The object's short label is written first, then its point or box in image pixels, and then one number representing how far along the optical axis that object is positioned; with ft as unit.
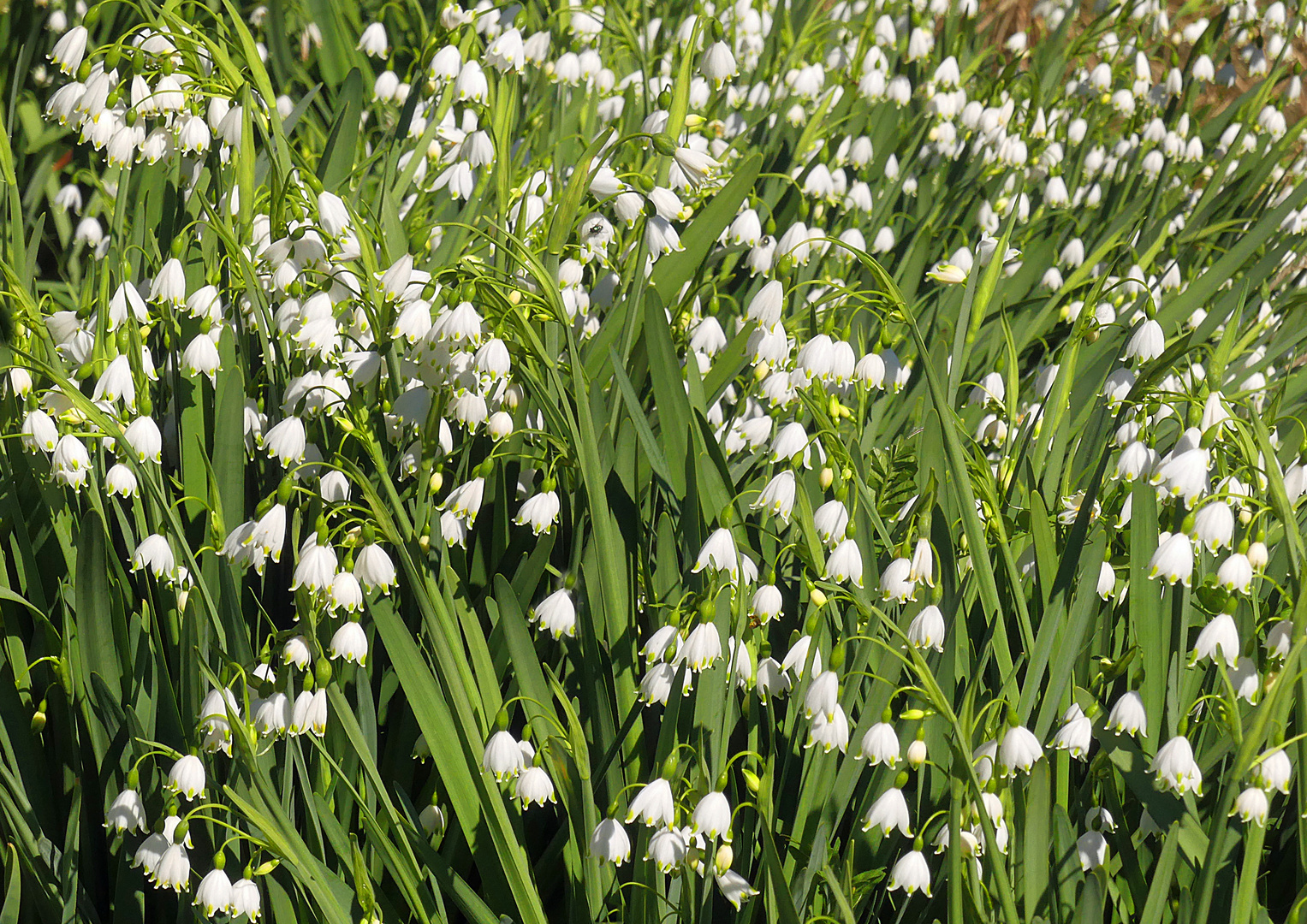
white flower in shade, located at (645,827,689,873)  4.98
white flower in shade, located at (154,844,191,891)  5.04
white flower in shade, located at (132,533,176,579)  5.18
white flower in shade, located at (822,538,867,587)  5.15
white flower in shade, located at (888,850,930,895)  5.02
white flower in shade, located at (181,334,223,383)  5.33
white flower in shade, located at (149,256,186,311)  5.36
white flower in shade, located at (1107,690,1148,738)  5.07
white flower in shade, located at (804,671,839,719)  4.99
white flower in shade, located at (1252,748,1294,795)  4.93
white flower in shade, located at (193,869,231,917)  5.00
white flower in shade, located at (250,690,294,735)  5.05
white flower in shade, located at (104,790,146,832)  5.08
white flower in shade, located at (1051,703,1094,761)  5.06
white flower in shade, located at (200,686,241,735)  5.03
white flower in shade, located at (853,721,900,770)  5.04
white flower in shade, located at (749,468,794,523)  5.25
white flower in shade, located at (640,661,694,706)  5.10
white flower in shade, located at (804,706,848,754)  5.05
